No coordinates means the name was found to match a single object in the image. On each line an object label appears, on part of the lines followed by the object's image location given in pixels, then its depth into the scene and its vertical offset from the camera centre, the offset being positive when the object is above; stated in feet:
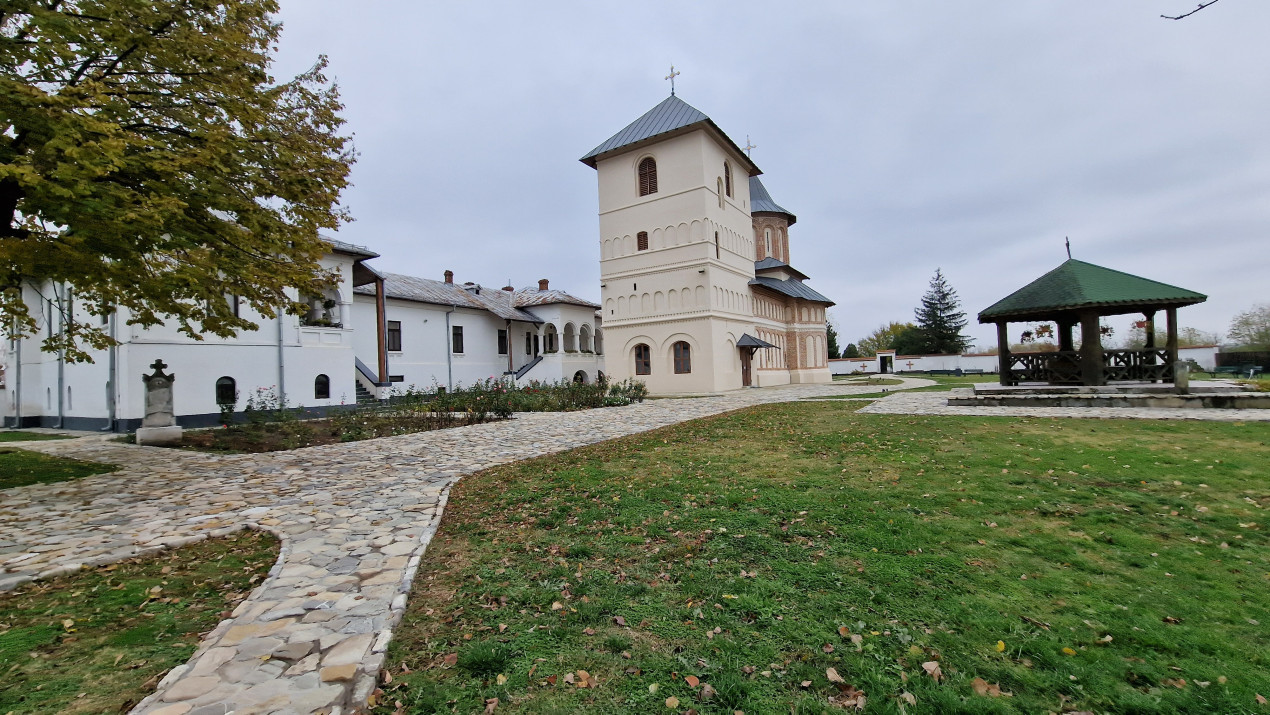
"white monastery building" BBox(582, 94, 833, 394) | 85.81 +19.79
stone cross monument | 38.75 -1.45
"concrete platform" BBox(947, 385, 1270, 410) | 39.81 -3.82
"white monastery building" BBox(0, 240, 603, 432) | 50.62 +3.80
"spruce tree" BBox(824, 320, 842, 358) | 194.48 +7.70
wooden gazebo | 46.55 +3.93
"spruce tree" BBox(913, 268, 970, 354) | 168.76 +12.35
